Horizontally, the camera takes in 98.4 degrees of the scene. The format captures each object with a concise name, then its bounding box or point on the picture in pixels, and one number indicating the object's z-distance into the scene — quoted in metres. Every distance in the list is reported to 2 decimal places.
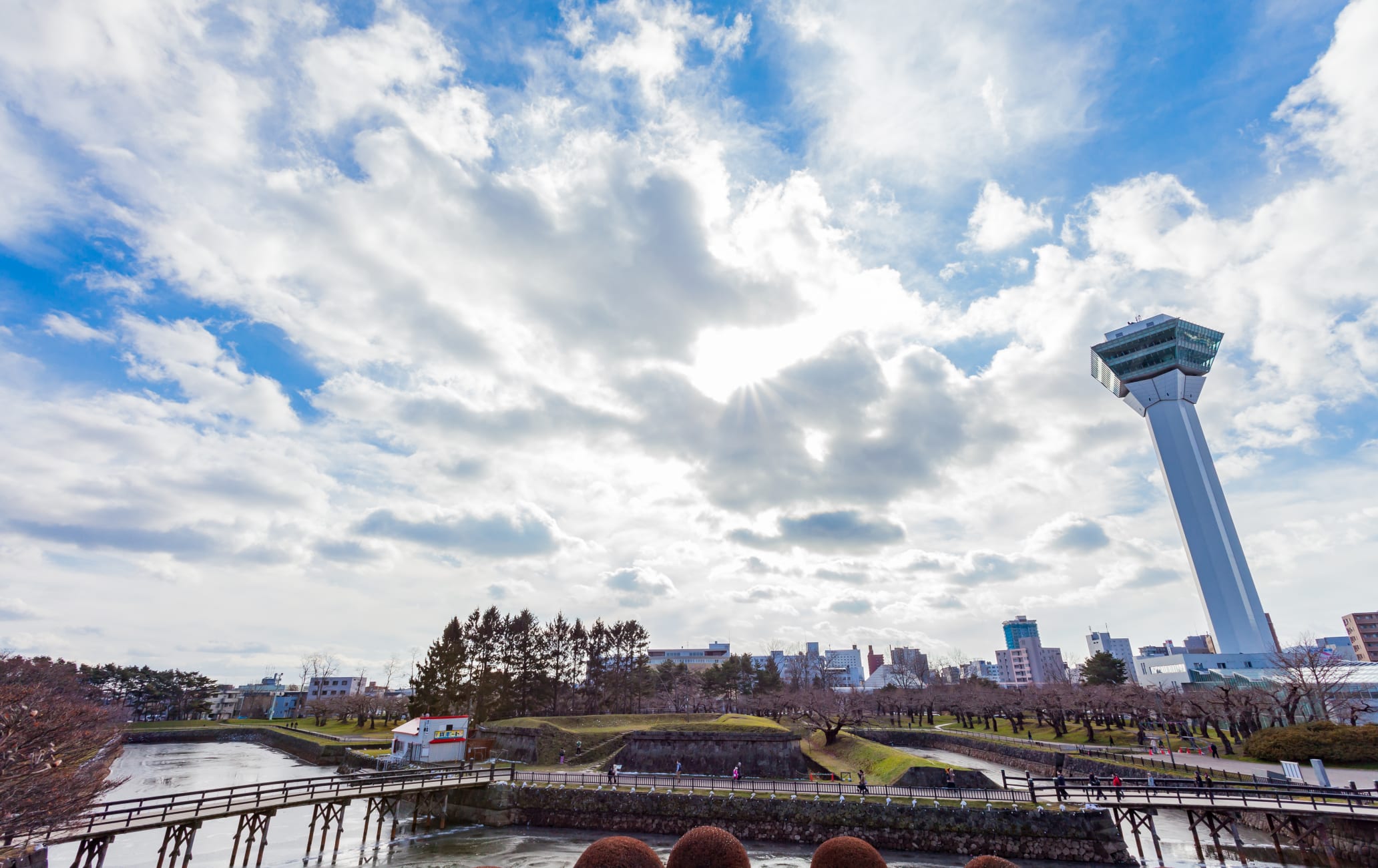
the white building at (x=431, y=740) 50.81
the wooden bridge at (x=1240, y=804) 28.58
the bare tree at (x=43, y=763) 22.58
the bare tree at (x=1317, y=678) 53.09
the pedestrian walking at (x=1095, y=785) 32.34
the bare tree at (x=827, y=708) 65.88
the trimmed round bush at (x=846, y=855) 17.62
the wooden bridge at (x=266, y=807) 25.69
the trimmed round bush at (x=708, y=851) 18.78
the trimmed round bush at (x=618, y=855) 17.89
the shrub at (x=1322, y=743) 43.38
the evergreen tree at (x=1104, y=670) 81.38
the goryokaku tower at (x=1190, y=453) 101.38
